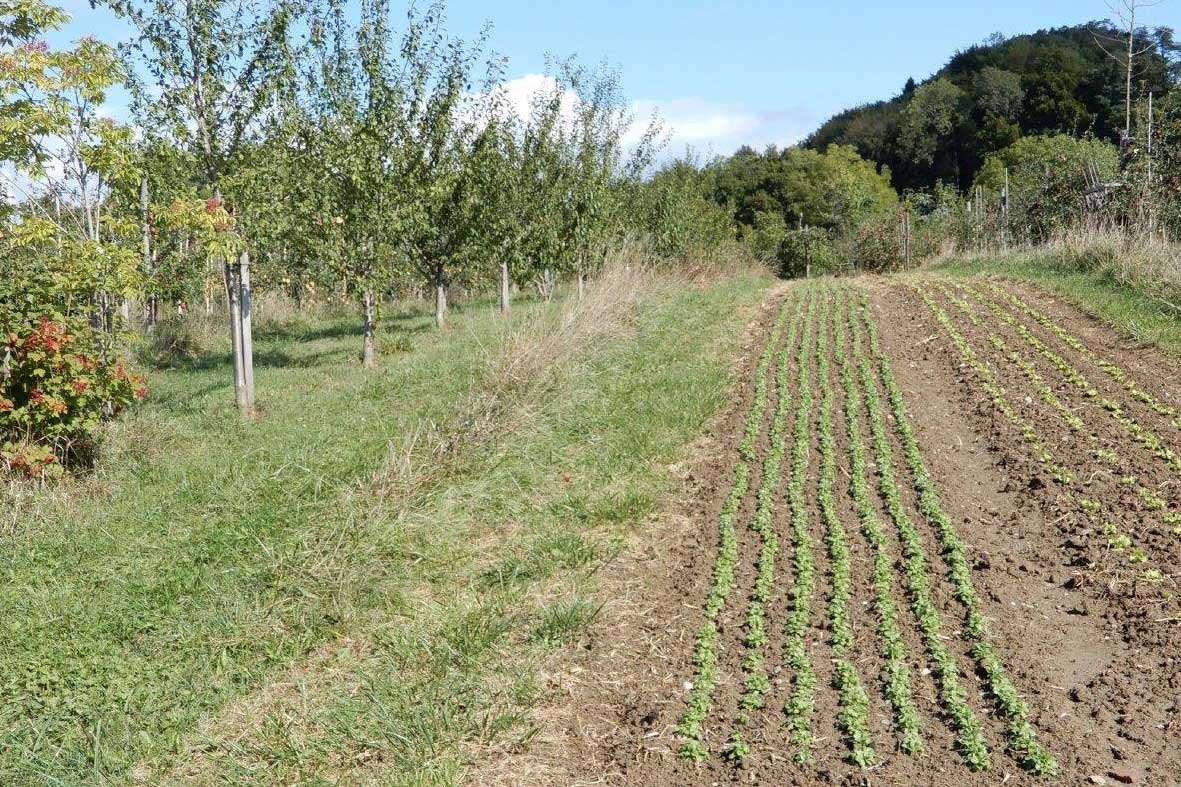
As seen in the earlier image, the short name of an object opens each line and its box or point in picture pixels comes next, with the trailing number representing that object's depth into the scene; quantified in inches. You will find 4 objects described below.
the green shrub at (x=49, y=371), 278.2
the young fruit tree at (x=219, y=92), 354.9
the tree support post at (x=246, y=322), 378.9
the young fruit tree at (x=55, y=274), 280.8
